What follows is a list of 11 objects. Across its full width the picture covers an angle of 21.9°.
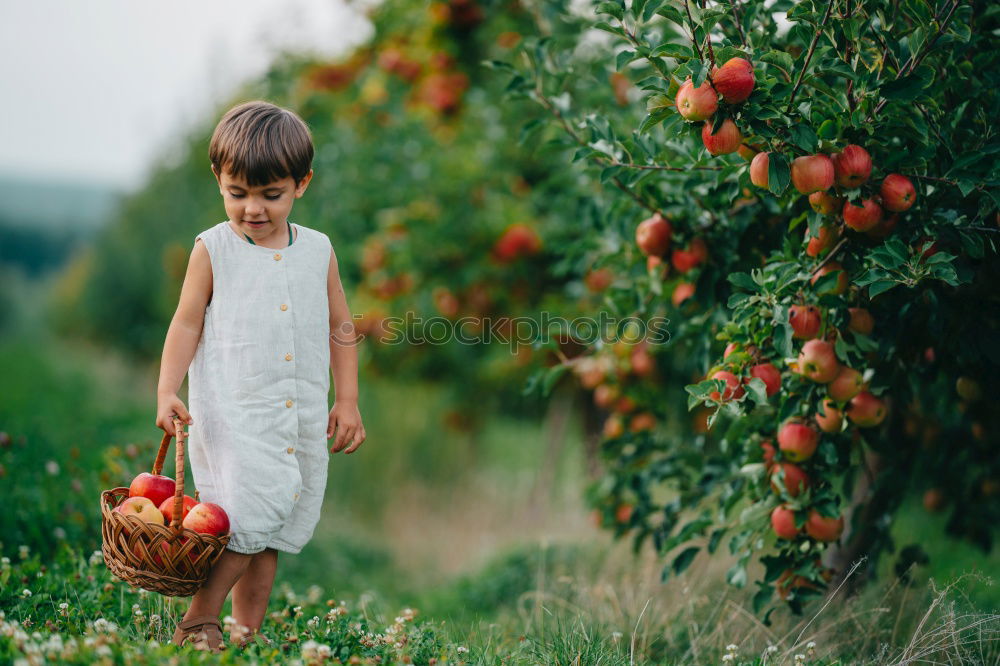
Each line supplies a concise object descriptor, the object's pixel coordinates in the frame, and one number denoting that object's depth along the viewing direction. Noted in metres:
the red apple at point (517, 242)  6.95
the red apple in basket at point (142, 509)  4.48
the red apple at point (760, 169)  4.51
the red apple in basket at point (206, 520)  4.47
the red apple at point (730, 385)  4.61
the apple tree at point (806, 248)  4.50
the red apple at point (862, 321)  4.69
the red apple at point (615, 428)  5.57
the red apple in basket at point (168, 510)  4.53
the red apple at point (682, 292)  4.99
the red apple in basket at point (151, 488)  4.56
